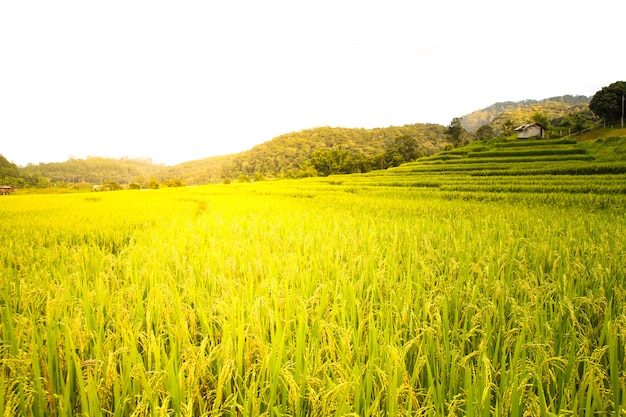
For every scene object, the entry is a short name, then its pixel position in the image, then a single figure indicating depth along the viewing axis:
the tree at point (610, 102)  57.69
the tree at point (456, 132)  87.50
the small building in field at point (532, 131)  64.94
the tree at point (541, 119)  67.32
